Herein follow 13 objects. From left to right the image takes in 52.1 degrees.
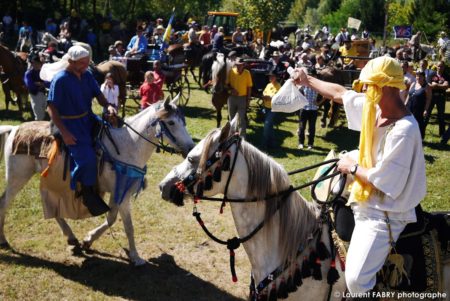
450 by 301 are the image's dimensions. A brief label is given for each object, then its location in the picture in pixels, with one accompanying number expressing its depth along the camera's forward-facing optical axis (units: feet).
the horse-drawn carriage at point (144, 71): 48.16
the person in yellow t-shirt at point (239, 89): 38.40
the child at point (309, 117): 37.28
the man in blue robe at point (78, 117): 17.06
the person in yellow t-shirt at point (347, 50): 61.36
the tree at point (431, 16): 88.53
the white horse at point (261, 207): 10.96
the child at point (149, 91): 37.47
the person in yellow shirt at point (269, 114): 37.60
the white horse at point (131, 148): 18.47
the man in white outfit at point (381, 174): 9.27
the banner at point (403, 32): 73.97
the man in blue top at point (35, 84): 37.24
